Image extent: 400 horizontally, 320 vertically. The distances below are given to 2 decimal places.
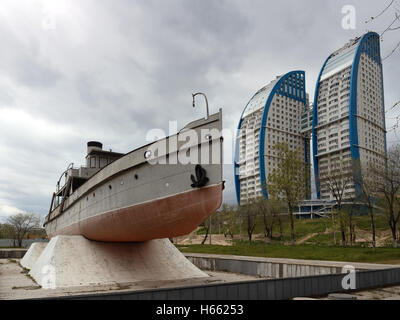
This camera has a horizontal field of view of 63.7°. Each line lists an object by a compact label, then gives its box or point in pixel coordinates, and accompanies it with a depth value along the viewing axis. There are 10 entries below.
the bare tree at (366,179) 29.52
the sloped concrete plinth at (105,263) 13.66
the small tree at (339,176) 30.42
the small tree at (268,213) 46.94
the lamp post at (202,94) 11.38
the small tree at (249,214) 49.55
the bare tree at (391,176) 26.44
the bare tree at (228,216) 52.87
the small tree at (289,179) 29.18
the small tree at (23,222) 65.60
